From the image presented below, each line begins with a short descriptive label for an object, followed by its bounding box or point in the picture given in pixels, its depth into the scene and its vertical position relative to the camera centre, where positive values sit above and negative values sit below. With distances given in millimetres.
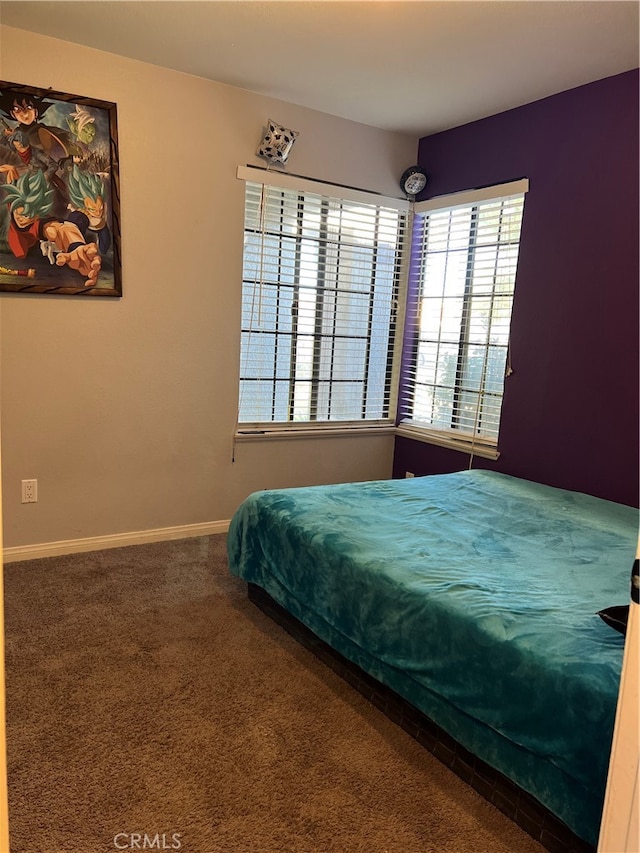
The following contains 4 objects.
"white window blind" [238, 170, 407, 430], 3779 +69
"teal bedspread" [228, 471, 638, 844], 1530 -821
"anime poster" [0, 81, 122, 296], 2936 +517
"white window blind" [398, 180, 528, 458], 3695 +57
